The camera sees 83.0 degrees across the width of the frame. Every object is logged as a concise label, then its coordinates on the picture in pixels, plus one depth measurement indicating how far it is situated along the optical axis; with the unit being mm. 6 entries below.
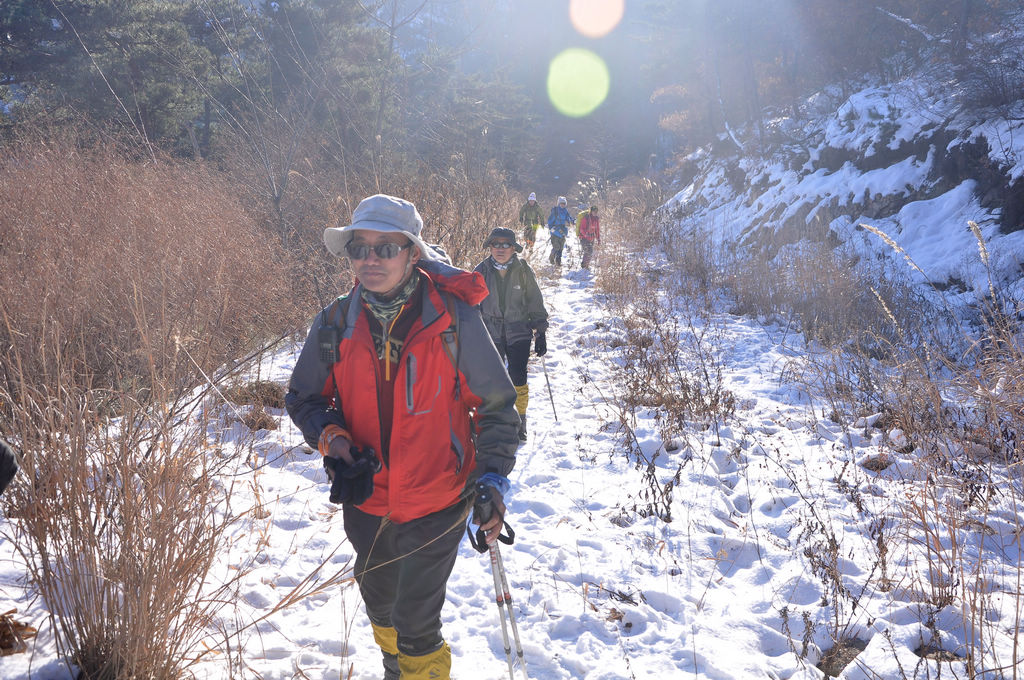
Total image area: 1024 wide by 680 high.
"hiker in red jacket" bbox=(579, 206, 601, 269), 13734
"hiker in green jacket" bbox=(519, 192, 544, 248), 13336
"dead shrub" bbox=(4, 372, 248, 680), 1835
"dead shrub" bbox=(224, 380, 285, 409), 5004
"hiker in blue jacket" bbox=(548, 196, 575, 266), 14523
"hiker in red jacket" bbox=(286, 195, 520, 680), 1962
